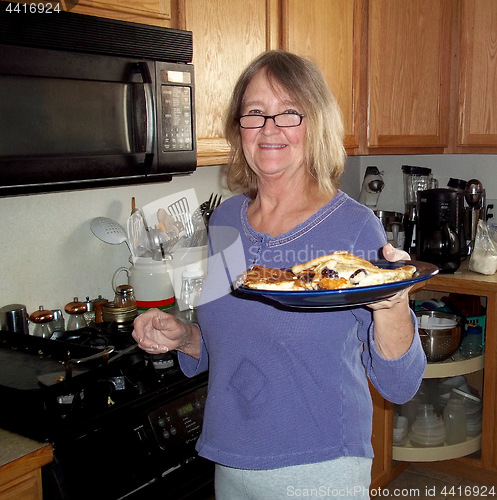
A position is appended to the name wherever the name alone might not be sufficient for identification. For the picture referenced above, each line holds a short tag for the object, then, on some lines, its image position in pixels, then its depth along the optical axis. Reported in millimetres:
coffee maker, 2449
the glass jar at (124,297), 1849
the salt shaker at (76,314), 1815
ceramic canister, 1950
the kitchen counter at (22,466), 1159
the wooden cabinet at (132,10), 1409
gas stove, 1254
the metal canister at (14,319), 1653
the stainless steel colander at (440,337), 2377
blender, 2822
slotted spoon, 1921
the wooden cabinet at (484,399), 2324
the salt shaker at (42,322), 1701
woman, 1091
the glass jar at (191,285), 1948
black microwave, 1175
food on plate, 863
